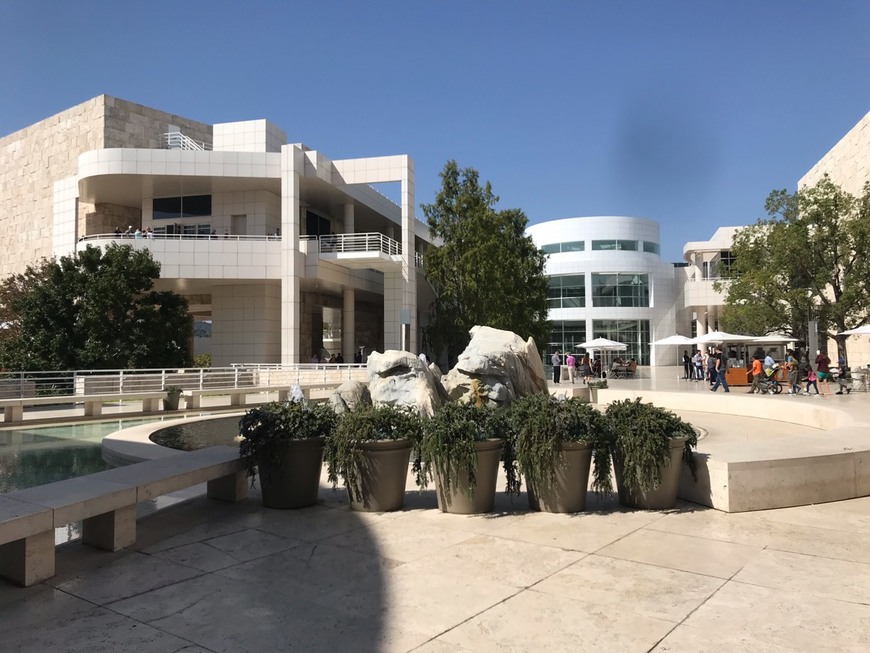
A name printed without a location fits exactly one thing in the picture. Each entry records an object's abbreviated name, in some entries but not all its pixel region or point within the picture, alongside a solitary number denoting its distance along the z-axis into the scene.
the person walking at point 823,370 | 19.39
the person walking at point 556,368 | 31.34
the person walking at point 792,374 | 19.48
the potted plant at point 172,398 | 19.00
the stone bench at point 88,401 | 15.23
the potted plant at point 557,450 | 5.95
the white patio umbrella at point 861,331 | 24.58
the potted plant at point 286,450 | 6.28
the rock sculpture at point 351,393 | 11.01
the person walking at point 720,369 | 21.55
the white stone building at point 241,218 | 33.50
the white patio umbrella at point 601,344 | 39.25
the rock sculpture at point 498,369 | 11.60
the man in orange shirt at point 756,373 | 20.60
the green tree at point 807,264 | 27.94
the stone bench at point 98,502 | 4.38
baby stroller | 20.03
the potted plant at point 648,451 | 5.98
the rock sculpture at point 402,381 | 11.02
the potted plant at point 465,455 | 5.95
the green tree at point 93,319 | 25.47
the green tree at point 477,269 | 34.16
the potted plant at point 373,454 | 6.07
